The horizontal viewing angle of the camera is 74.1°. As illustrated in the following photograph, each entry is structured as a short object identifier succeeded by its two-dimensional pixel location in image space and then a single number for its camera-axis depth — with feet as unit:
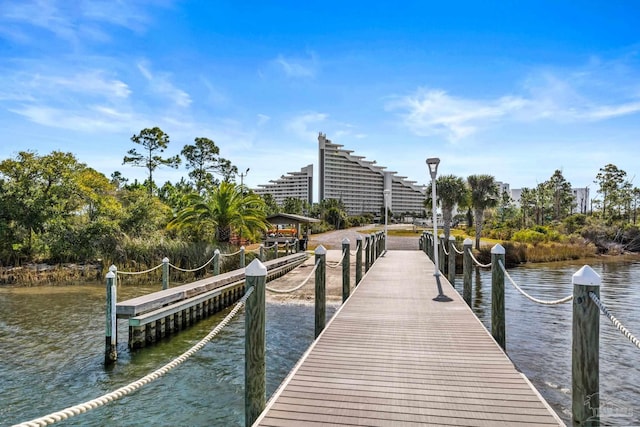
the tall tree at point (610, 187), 184.34
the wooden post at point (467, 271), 31.58
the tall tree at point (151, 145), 132.57
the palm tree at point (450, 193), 115.34
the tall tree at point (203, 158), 146.51
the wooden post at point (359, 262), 41.86
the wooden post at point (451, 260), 39.32
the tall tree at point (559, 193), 222.28
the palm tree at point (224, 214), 67.97
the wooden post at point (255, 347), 13.53
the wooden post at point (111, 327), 26.16
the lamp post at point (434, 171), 35.06
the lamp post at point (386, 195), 76.37
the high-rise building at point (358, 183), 465.88
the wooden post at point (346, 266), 32.04
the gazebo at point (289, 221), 87.92
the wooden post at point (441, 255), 50.83
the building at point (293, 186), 508.94
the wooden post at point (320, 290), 24.71
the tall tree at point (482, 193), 114.52
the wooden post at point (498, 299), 21.26
